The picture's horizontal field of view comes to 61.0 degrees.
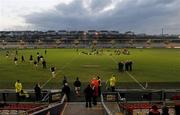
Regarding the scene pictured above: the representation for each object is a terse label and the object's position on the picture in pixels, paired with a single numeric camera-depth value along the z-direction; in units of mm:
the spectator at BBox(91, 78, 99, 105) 9974
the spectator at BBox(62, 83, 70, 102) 10543
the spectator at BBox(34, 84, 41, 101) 10481
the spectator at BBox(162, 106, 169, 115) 6641
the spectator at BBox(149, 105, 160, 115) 6009
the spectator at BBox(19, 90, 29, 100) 10879
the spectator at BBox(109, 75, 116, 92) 11859
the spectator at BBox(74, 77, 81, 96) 11550
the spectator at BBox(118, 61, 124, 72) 18892
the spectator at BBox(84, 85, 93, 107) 9614
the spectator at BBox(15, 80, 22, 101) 10797
